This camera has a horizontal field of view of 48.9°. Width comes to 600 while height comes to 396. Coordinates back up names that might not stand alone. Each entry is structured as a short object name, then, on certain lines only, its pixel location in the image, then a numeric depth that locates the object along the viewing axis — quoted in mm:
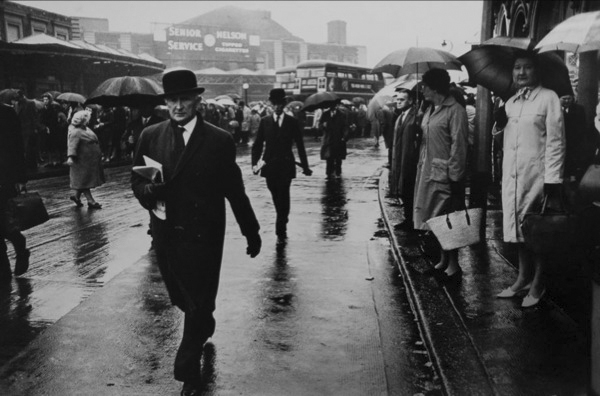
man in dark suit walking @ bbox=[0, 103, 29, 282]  6457
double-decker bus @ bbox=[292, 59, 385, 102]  37281
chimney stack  90438
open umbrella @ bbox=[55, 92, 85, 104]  19938
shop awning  21609
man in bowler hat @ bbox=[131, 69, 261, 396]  3939
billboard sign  74562
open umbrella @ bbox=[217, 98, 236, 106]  31691
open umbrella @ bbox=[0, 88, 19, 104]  15295
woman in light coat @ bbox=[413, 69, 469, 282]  6016
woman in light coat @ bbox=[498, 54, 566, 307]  4879
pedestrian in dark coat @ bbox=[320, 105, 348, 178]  15781
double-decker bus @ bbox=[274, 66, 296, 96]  39112
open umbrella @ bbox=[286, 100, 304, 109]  31281
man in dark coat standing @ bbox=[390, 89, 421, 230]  8109
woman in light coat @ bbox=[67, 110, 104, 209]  11422
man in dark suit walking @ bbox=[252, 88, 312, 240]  8453
